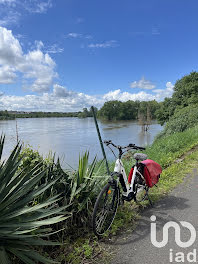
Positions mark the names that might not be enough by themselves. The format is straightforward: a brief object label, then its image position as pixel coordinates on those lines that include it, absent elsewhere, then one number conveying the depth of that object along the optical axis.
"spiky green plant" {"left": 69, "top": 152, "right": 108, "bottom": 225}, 2.71
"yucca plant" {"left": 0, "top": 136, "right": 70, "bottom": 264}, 1.89
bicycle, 2.63
